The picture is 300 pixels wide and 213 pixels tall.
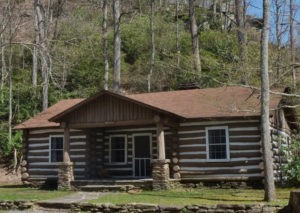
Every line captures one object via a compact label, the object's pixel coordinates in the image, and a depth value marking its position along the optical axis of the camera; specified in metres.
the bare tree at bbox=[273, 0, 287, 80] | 18.74
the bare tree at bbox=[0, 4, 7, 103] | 35.33
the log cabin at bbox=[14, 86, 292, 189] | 20.89
